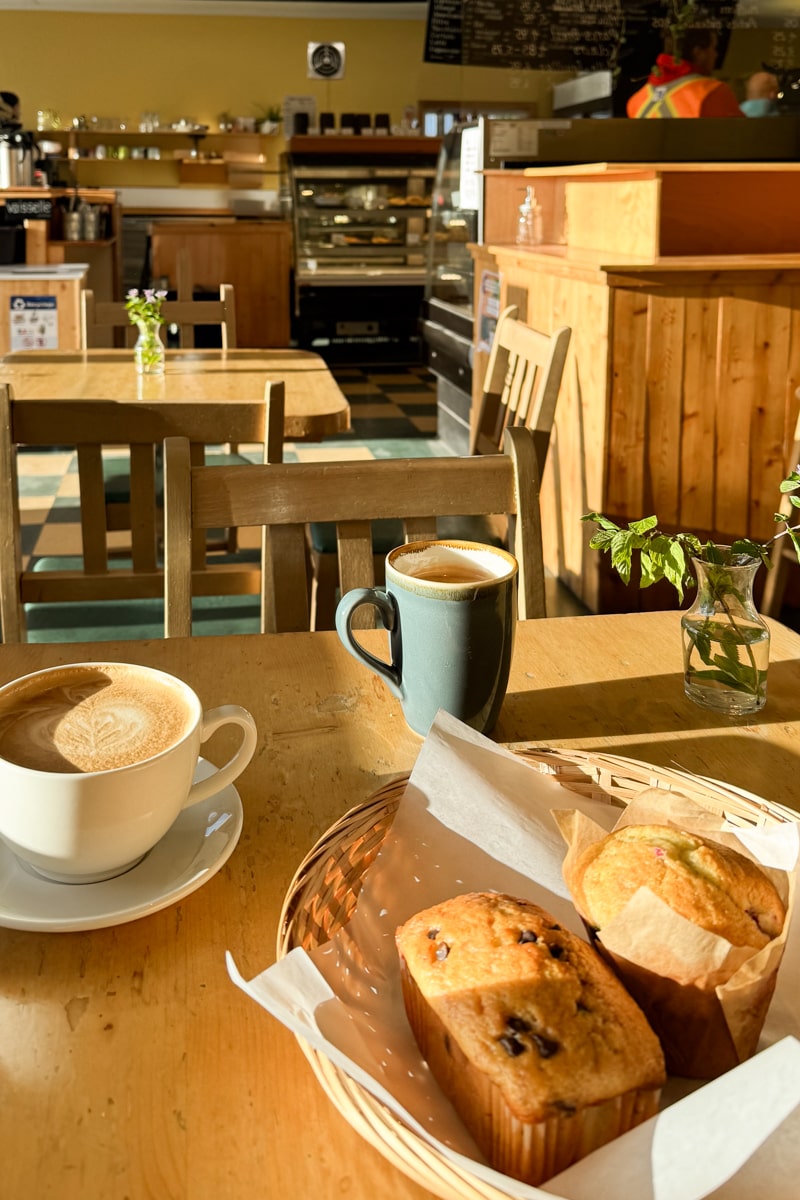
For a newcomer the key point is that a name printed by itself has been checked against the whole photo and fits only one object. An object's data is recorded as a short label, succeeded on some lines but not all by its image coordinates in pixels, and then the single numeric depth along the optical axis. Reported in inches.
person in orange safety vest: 195.0
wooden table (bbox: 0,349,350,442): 99.6
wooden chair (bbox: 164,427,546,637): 49.7
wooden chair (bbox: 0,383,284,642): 67.6
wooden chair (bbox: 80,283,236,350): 137.3
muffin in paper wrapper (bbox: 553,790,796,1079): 20.4
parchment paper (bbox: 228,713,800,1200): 16.9
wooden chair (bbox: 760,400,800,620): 114.3
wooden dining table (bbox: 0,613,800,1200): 19.3
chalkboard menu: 228.5
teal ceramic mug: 32.9
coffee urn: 255.1
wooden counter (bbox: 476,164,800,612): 119.9
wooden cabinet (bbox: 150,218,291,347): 333.4
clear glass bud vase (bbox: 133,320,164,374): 120.2
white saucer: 24.8
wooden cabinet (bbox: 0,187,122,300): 243.1
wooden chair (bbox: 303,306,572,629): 83.4
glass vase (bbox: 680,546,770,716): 36.2
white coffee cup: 24.2
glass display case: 342.0
